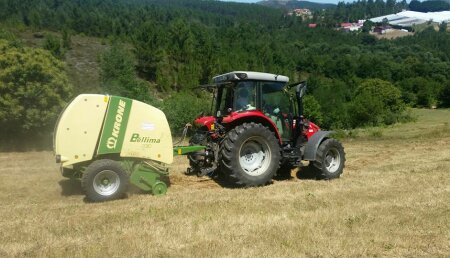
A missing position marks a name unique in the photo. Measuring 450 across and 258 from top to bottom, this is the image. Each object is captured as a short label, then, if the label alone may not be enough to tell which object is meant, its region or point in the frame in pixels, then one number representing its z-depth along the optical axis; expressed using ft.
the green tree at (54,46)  209.66
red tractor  30.55
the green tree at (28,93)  66.49
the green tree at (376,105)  219.20
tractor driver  32.01
